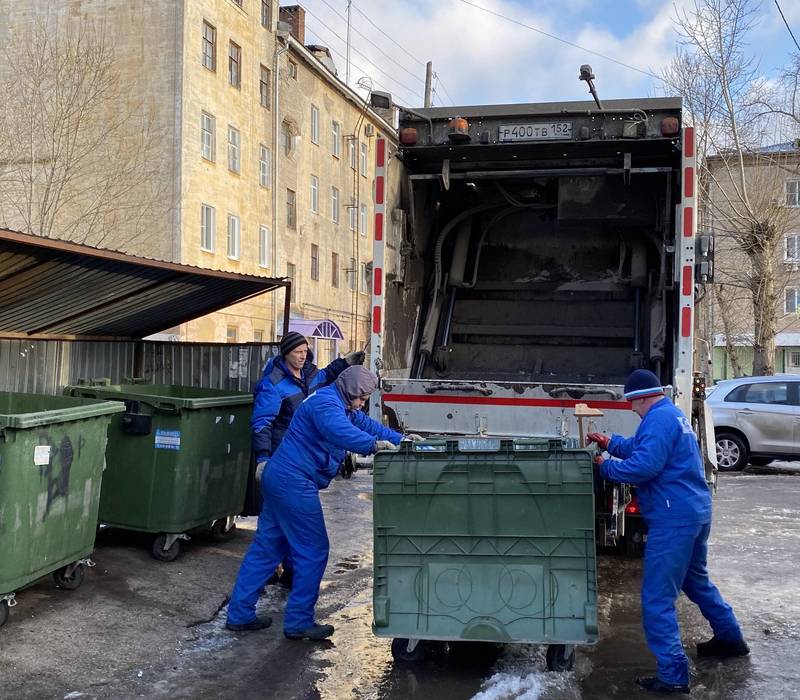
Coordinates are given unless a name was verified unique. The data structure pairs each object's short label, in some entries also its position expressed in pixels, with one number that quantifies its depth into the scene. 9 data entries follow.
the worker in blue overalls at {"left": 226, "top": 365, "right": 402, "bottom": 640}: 4.59
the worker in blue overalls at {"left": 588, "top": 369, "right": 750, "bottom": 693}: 3.97
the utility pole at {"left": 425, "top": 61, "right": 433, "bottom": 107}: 20.66
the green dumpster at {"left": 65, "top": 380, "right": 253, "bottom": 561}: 5.81
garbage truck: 5.97
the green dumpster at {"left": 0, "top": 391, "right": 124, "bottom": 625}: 4.43
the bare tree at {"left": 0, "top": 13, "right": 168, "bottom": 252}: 17.73
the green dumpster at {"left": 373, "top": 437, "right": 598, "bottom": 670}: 3.97
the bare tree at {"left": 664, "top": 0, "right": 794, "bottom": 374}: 18.25
